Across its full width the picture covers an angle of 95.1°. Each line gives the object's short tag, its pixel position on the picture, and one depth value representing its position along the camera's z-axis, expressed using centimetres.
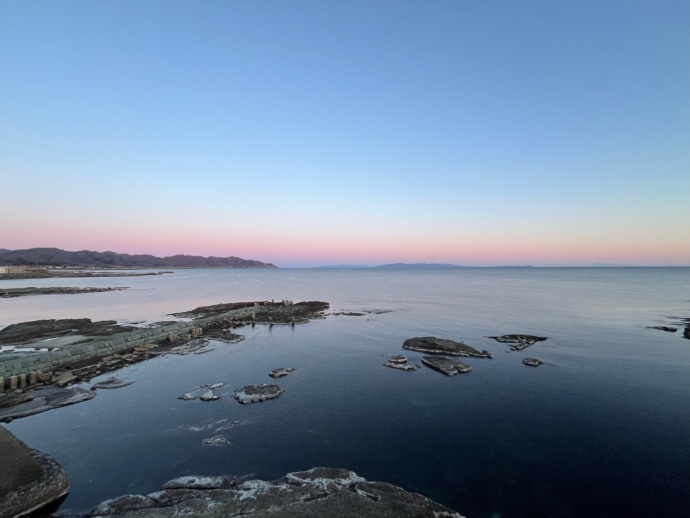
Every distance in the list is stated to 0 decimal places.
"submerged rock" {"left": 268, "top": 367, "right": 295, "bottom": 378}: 2215
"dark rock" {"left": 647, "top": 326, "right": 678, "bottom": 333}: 3449
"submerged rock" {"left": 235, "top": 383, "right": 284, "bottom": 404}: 1812
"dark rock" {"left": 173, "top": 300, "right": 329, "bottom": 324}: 4400
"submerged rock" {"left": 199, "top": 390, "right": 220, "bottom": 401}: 1829
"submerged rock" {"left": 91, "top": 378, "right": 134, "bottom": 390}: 2015
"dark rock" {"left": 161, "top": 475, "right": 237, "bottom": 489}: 1088
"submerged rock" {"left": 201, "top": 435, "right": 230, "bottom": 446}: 1365
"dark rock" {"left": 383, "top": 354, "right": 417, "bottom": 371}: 2366
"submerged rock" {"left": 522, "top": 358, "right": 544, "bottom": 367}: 2422
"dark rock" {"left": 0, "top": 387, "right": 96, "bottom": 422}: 1592
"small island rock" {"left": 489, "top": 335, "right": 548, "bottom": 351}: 2947
